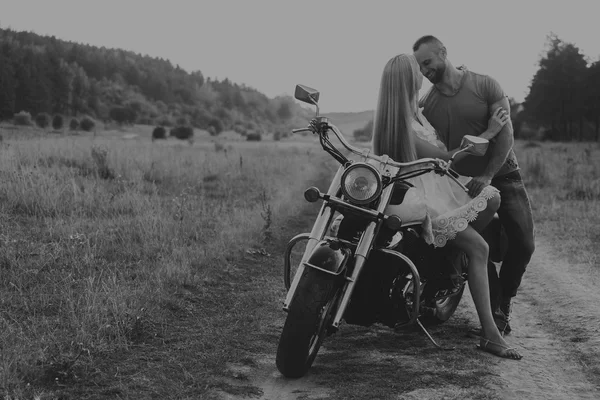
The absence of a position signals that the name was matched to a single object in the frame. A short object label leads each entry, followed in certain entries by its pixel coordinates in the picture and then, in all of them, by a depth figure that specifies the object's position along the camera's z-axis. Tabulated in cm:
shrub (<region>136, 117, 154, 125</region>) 6907
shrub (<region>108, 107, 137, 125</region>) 6519
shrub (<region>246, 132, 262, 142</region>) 6397
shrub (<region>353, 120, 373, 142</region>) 11069
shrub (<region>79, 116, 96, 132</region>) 4368
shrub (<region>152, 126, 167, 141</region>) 4454
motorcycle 356
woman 396
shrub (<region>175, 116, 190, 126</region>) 7784
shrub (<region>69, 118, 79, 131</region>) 3932
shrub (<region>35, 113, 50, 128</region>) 3487
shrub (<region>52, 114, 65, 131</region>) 3856
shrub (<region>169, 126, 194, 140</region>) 4871
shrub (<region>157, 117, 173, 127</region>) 7197
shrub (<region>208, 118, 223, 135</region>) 8382
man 464
